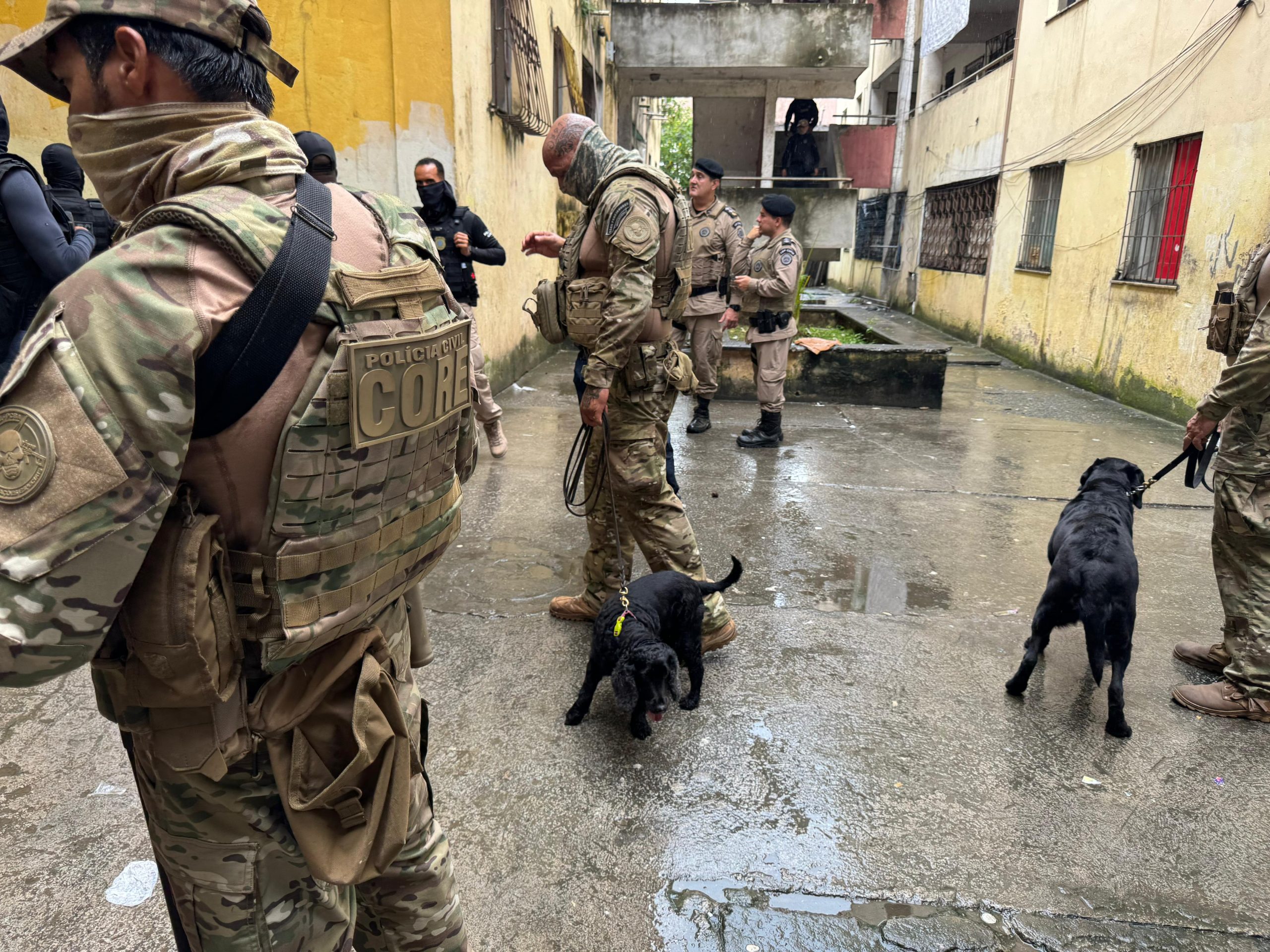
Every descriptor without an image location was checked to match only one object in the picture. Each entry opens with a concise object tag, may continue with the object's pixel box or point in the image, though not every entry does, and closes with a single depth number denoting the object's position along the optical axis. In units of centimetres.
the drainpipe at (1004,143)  1125
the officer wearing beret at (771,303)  621
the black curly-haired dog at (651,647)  240
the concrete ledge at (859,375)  769
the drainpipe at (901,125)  1616
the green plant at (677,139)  3588
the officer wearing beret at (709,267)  647
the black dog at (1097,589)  255
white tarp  1196
